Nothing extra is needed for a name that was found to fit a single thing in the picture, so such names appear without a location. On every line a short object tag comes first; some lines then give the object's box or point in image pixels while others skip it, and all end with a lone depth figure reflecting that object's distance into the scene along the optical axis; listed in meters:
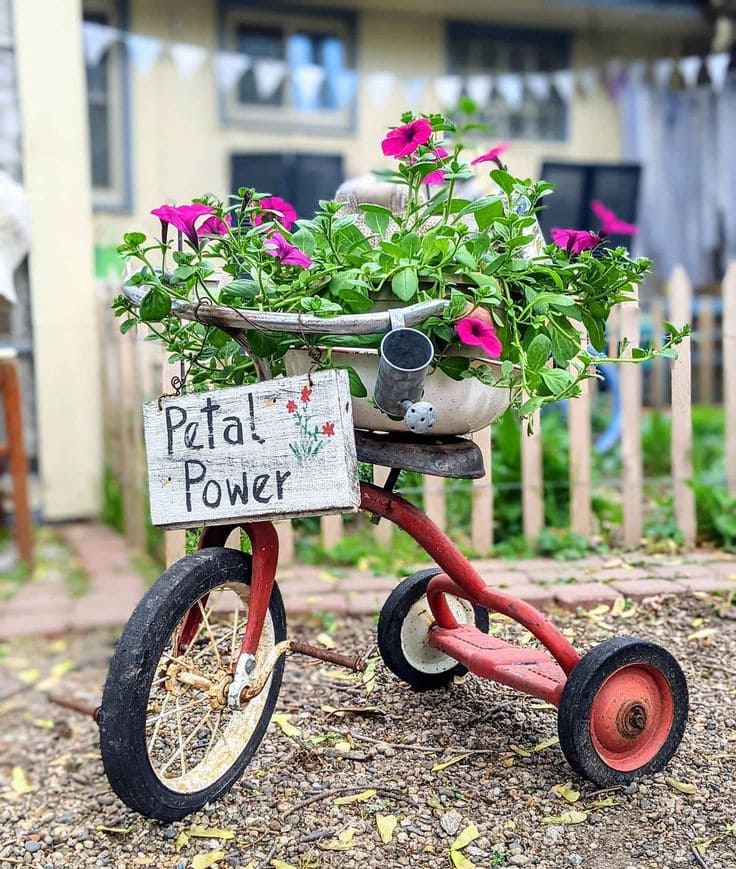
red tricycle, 1.70
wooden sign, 1.63
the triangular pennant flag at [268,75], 7.94
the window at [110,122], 7.32
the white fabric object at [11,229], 4.31
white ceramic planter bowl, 1.75
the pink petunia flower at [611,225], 2.13
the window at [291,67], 7.95
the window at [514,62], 8.71
